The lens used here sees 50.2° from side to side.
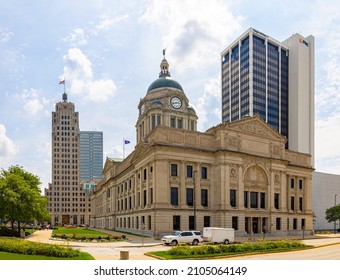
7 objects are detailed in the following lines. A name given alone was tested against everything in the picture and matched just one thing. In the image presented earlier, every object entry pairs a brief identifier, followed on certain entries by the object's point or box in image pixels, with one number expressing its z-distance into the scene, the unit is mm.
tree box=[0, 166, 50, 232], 56281
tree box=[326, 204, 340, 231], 93688
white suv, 43219
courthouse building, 59562
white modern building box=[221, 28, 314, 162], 153375
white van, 44531
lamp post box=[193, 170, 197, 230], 58638
